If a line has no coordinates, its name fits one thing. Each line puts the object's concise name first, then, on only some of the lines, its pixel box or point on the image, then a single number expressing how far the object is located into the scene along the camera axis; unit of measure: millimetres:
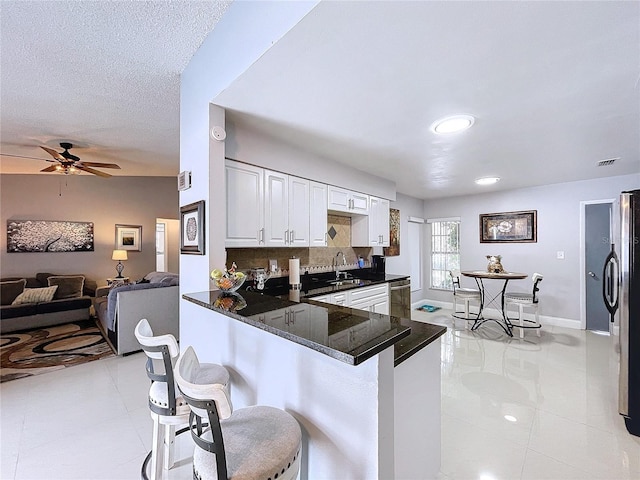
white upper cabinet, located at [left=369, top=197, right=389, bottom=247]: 4363
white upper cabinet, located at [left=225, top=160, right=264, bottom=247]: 2398
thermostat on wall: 2236
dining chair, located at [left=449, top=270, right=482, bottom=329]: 4746
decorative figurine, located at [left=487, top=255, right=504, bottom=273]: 4766
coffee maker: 4629
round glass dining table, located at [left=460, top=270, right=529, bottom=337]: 4344
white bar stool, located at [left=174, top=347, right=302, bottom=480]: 897
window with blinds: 6141
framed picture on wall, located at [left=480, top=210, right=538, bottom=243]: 5109
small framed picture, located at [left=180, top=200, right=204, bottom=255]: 2039
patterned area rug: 3238
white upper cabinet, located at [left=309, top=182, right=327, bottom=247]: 3305
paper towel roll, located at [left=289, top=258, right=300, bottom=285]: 3367
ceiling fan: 3704
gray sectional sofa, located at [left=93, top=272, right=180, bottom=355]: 3670
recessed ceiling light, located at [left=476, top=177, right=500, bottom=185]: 4387
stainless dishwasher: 4258
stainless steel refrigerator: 2100
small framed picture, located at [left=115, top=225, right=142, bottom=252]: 6344
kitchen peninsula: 1035
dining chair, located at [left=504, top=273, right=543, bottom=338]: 4254
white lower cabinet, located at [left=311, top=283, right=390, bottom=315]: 3183
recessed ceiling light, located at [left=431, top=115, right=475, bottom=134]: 2305
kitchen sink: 3738
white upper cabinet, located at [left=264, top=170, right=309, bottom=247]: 2773
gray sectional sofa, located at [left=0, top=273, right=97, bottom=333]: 4516
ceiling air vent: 3466
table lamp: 6097
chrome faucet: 4130
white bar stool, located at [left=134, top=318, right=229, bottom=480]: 1377
